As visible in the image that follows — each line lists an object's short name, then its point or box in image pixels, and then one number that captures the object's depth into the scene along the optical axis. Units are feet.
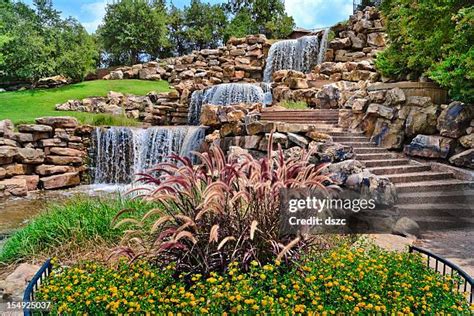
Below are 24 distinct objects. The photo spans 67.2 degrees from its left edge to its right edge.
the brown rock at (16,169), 33.55
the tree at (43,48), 57.88
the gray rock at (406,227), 16.49
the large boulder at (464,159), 20.40
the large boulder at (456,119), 20.98
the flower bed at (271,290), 7.63
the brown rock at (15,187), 31.60
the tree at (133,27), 78.69
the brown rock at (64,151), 36.63
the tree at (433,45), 19.70
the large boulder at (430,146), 21.74
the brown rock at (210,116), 32.19
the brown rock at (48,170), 35.45
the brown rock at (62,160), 36.42
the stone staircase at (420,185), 18.86
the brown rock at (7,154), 32.94
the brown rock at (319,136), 22.71
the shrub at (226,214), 9.05
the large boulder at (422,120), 22.48
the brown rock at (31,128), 35.99
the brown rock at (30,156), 34.55
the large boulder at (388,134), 24.04
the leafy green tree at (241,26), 86.12
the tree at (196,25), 90.02
